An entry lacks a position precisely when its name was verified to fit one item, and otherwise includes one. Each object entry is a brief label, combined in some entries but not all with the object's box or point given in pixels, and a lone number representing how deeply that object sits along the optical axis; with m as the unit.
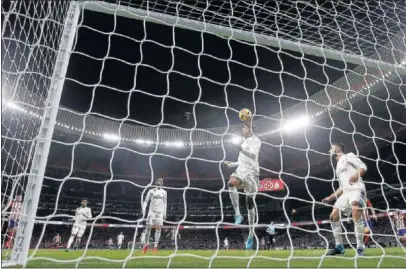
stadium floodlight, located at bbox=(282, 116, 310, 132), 16.32
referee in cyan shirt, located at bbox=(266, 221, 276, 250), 12.92
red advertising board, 21.31
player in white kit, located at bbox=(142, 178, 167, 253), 7.77
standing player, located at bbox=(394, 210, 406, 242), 8.36
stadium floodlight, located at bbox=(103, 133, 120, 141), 20.41
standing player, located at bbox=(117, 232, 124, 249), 18.15
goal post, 2.39
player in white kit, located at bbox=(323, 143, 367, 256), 4.04
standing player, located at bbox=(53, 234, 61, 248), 17.56
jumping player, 4.36
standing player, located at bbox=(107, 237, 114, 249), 19.44
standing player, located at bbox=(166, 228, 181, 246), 19.71
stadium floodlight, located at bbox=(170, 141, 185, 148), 22.05
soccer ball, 4.46
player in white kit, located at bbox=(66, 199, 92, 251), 8.46
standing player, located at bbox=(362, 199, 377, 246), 4.41
